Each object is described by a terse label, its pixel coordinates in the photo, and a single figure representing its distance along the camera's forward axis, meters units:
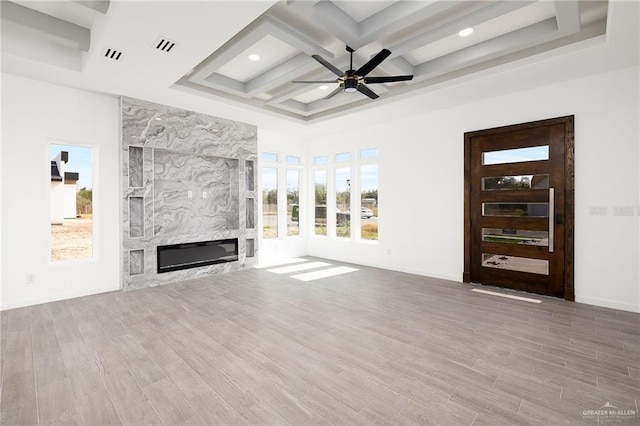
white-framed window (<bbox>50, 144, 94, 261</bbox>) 4.66
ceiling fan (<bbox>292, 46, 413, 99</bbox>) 3.42
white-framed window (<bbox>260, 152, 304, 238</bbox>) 7.58
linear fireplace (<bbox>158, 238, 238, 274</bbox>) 5.59
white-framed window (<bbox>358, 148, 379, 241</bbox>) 6.99
